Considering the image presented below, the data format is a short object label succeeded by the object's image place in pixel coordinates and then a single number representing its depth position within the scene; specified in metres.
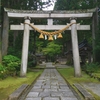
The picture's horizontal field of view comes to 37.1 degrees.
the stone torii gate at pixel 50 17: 11.68
